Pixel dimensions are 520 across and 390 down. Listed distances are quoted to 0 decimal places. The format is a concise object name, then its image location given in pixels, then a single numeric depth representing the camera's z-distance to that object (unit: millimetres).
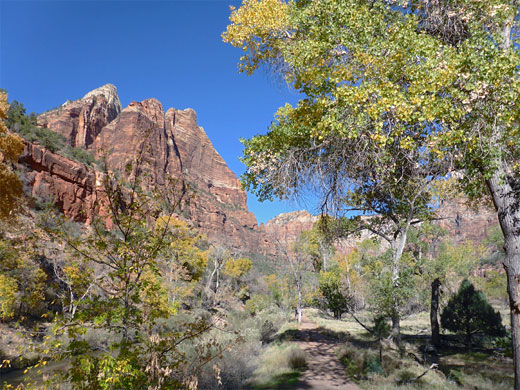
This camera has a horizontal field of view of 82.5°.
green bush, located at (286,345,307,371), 11188
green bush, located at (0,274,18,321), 16438
